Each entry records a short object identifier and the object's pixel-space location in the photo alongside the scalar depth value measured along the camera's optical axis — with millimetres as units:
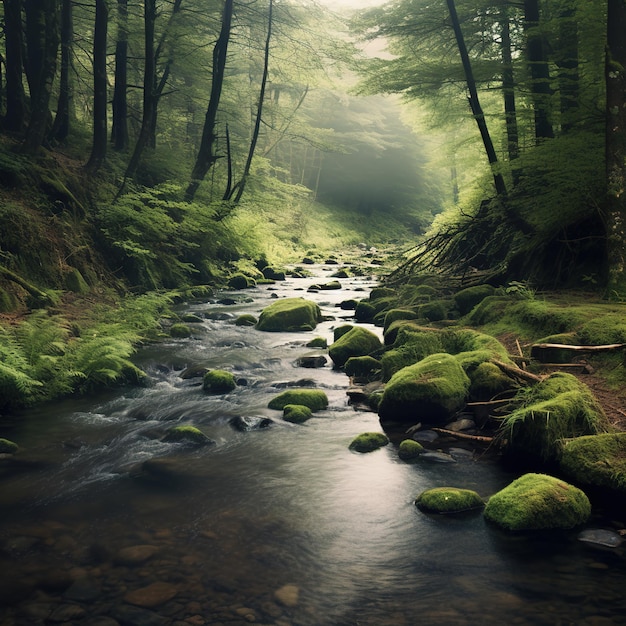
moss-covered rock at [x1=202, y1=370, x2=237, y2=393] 8258
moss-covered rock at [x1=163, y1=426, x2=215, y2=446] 6402
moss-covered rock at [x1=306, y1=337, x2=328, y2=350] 10883
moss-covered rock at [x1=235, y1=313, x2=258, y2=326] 12758
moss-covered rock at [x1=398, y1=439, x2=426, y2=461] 5758
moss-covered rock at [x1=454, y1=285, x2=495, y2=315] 10289
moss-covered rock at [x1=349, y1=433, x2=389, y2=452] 6070
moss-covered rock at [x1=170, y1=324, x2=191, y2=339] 11245
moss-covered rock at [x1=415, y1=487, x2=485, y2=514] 4672
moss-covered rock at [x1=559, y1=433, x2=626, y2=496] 4430
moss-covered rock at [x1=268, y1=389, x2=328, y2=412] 7457
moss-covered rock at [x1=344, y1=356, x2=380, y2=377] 8836
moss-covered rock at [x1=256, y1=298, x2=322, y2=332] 12367
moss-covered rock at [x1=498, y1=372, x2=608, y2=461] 5102
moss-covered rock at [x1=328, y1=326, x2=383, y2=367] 9398
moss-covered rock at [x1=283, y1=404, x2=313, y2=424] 7012
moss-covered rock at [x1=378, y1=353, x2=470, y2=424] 6387
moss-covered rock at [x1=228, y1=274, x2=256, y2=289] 18875
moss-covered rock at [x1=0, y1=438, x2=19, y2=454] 5691
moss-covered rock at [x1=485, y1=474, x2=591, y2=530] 4238
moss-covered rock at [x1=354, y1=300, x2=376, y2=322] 13266
